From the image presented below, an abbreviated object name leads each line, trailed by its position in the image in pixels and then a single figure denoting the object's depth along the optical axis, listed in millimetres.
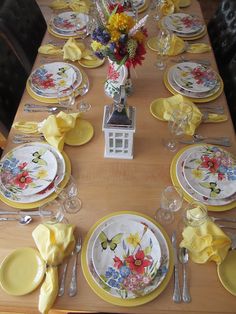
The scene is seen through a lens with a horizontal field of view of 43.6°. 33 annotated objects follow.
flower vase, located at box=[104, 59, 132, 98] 1168
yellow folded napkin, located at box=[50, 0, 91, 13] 1673
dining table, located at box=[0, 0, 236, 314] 760
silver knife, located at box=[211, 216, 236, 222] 904
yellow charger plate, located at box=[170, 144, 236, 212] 923
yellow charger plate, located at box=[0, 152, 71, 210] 929
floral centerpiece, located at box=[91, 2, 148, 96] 984
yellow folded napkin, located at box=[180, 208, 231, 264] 808
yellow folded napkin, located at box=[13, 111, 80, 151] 1065
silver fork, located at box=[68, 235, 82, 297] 773
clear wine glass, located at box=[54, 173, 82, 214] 933
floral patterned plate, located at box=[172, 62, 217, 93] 1264
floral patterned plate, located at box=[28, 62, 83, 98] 1239
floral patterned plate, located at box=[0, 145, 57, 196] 964
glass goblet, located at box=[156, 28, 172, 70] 1352
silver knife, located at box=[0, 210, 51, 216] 915
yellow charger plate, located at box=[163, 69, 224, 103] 1236
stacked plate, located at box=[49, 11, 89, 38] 1549
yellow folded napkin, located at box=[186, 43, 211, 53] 1456
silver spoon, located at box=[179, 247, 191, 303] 766
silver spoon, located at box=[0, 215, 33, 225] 898
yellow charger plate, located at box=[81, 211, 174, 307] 753
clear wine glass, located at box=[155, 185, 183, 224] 916
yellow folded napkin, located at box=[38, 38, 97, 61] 1399
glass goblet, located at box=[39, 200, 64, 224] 897
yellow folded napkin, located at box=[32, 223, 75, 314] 748
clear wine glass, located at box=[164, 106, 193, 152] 1089
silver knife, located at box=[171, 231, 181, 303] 765
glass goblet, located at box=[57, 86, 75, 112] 1225
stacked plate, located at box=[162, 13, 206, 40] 1539
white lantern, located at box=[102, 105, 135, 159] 960
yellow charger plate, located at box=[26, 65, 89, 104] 1232
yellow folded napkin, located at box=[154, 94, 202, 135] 1113
